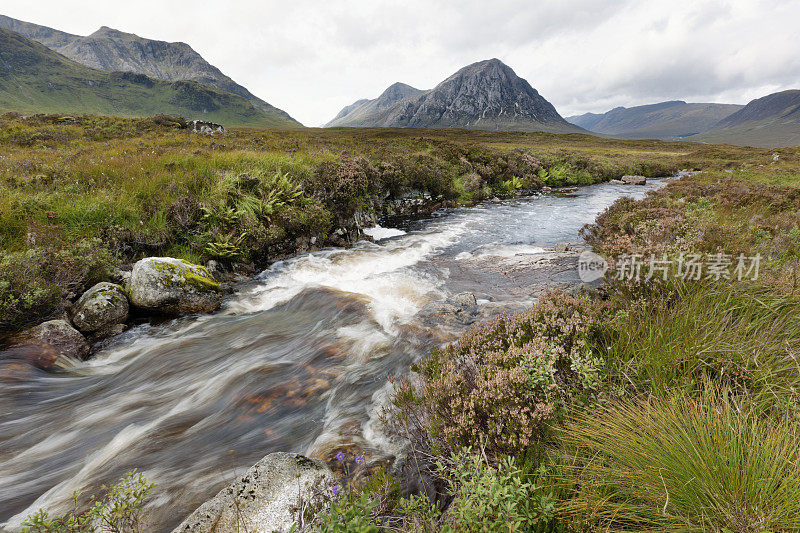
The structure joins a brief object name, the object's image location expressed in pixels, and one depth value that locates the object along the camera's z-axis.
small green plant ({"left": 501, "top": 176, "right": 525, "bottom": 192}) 24.25
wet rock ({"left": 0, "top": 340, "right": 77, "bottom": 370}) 4.92
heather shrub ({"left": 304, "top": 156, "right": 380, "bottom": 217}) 12.26
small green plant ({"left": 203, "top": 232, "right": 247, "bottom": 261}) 8.79
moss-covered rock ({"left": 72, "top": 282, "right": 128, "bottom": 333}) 6.08
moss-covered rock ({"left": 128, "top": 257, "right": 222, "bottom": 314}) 6.69
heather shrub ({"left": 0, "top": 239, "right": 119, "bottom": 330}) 5.39
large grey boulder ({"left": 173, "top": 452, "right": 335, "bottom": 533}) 2.37
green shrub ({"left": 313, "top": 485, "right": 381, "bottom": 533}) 1.81
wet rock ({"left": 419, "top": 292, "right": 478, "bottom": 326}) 6.05
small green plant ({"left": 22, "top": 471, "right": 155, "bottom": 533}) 2.04
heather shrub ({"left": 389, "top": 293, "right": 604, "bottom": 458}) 2.71
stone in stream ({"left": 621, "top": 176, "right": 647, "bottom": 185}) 28.41
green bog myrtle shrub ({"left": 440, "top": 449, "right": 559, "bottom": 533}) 1.90
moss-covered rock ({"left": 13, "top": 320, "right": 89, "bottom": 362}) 5.31
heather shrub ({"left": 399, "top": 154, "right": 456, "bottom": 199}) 17.58
